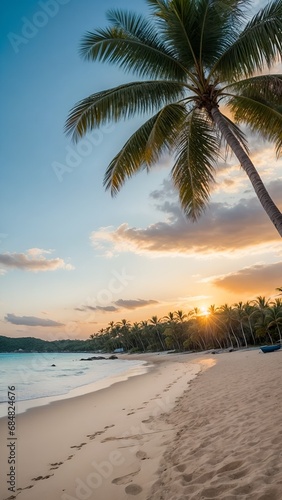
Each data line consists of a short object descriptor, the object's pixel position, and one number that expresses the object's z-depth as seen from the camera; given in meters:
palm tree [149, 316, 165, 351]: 72.68
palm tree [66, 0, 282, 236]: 6.73
